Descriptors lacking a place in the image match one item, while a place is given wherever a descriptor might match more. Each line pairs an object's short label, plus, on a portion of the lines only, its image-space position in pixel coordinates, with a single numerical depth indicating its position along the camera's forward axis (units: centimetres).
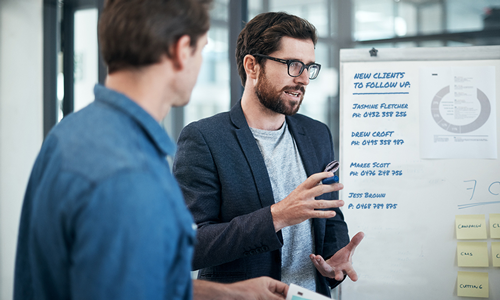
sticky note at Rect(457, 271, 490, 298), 174
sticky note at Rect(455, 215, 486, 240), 175
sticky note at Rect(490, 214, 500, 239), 174
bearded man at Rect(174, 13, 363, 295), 128
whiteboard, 179
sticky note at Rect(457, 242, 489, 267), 174
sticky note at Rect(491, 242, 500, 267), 173
